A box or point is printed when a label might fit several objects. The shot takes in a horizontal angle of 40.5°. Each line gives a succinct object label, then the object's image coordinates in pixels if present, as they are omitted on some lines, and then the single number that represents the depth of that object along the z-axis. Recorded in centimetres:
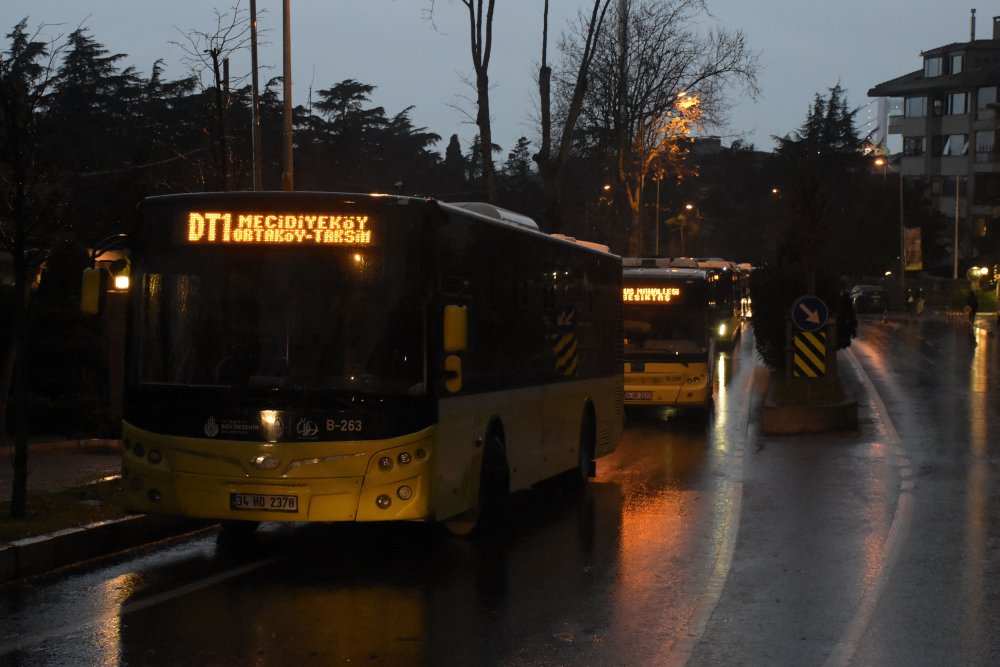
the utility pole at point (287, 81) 2273
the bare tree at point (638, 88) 5056
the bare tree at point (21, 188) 1081
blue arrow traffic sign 2244
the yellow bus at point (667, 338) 2328
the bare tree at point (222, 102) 1986
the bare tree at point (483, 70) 3061
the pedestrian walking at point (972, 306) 6450
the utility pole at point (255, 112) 2260
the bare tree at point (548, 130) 3120
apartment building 10619
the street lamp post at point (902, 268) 8704
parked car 8000
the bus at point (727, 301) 3953
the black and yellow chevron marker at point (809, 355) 2292
